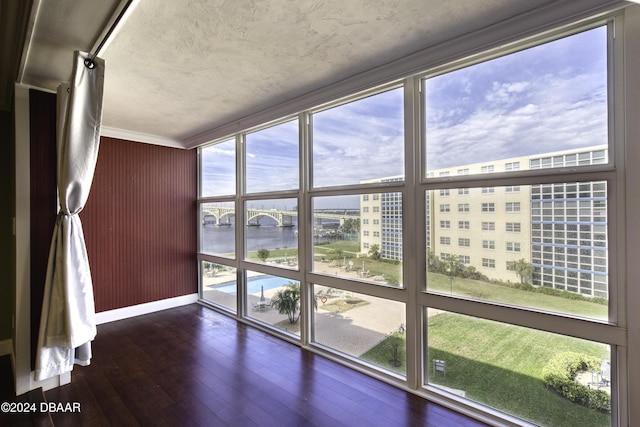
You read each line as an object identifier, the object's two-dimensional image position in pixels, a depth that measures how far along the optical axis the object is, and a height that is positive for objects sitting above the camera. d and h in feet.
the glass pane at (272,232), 11.52 -0.78
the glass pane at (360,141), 8.64 +2.29
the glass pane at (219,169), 14.53 +2.30
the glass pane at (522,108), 5.83 +2.28
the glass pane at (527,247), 5.81 -0.82
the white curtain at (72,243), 7.13 -0.71
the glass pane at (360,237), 8.63 -0.79
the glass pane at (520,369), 5.89 -3.57
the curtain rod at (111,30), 5.34 +3.75
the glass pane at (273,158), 11.53 +2.30
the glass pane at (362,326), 8.57 -3.65
